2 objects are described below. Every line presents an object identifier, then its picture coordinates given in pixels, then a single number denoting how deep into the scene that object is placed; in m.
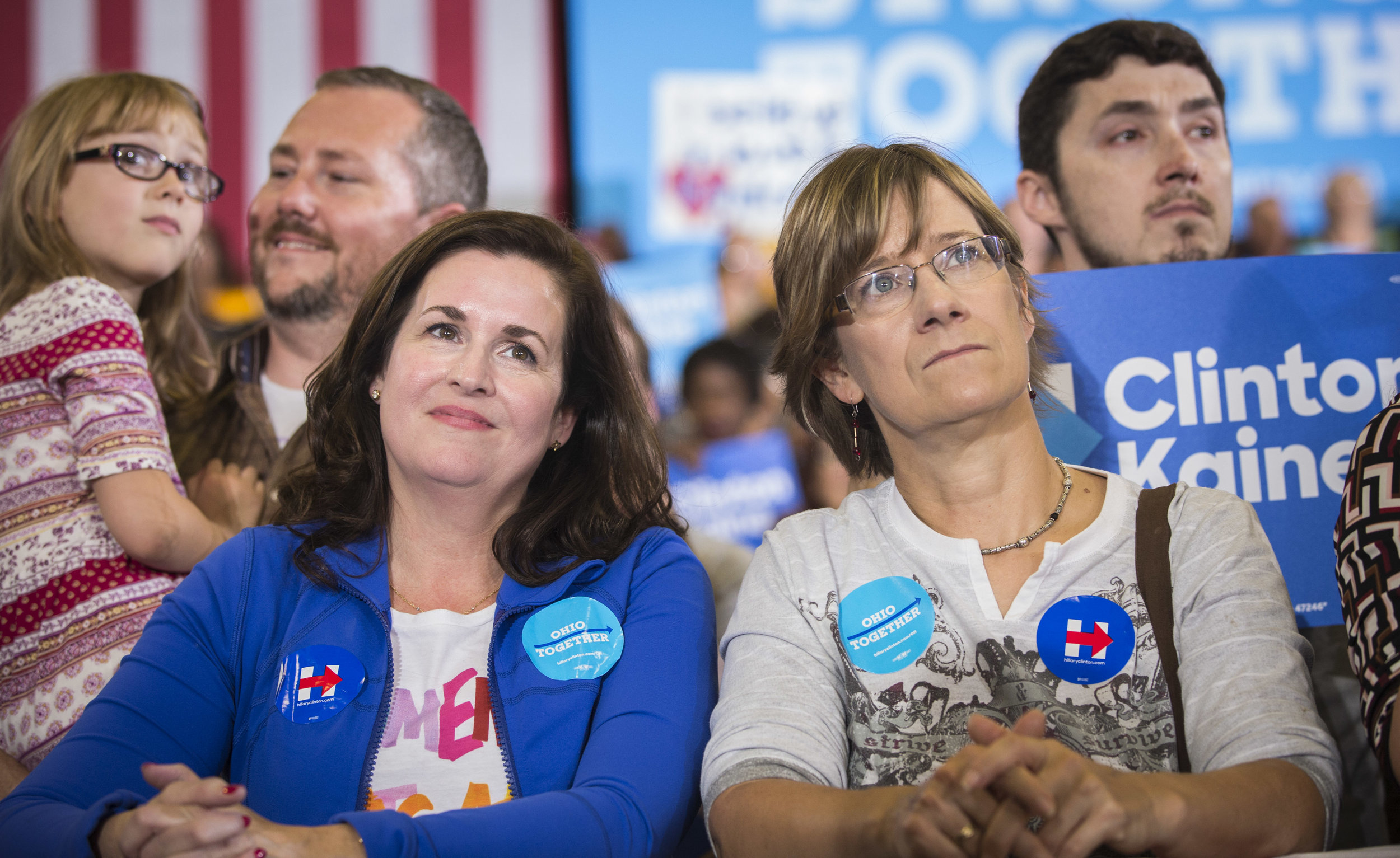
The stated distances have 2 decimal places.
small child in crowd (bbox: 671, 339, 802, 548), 4.78
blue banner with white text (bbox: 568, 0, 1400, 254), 5.55
